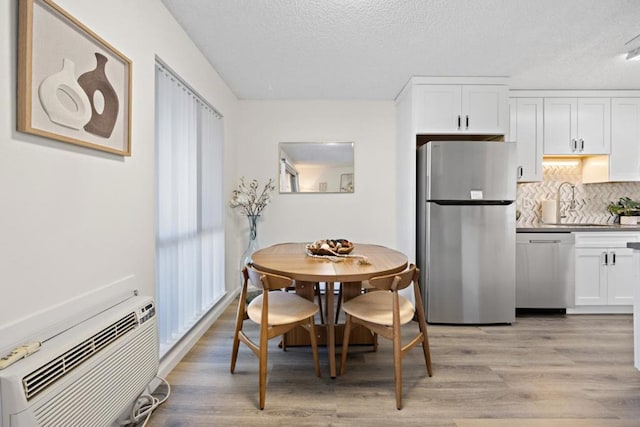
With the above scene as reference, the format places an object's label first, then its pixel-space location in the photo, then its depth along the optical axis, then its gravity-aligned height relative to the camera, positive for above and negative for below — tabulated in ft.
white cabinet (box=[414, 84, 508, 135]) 10.41 +3.40
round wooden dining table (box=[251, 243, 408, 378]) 5.89 -1.18
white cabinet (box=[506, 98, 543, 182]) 11.31 +2.72
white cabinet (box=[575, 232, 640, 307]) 10.52 -2.02
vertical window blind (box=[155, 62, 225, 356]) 7.04 +0.06
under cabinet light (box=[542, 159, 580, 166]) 12.29 +1.85
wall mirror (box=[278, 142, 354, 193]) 12.96 +1.76
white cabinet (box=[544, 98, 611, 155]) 11.35 +3.19
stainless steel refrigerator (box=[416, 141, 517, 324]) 9.61 -0.68
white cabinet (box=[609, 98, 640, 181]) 11.34 +2.51
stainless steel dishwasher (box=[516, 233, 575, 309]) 10.40 -1.89
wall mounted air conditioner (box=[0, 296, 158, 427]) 3.12 -1.97
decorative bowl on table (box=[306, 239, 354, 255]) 7.60 -0.95
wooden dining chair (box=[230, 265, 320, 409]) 5.78 -2.12
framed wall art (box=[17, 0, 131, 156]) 3.61 +1.74
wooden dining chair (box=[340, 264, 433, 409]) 5.83 -2.12
